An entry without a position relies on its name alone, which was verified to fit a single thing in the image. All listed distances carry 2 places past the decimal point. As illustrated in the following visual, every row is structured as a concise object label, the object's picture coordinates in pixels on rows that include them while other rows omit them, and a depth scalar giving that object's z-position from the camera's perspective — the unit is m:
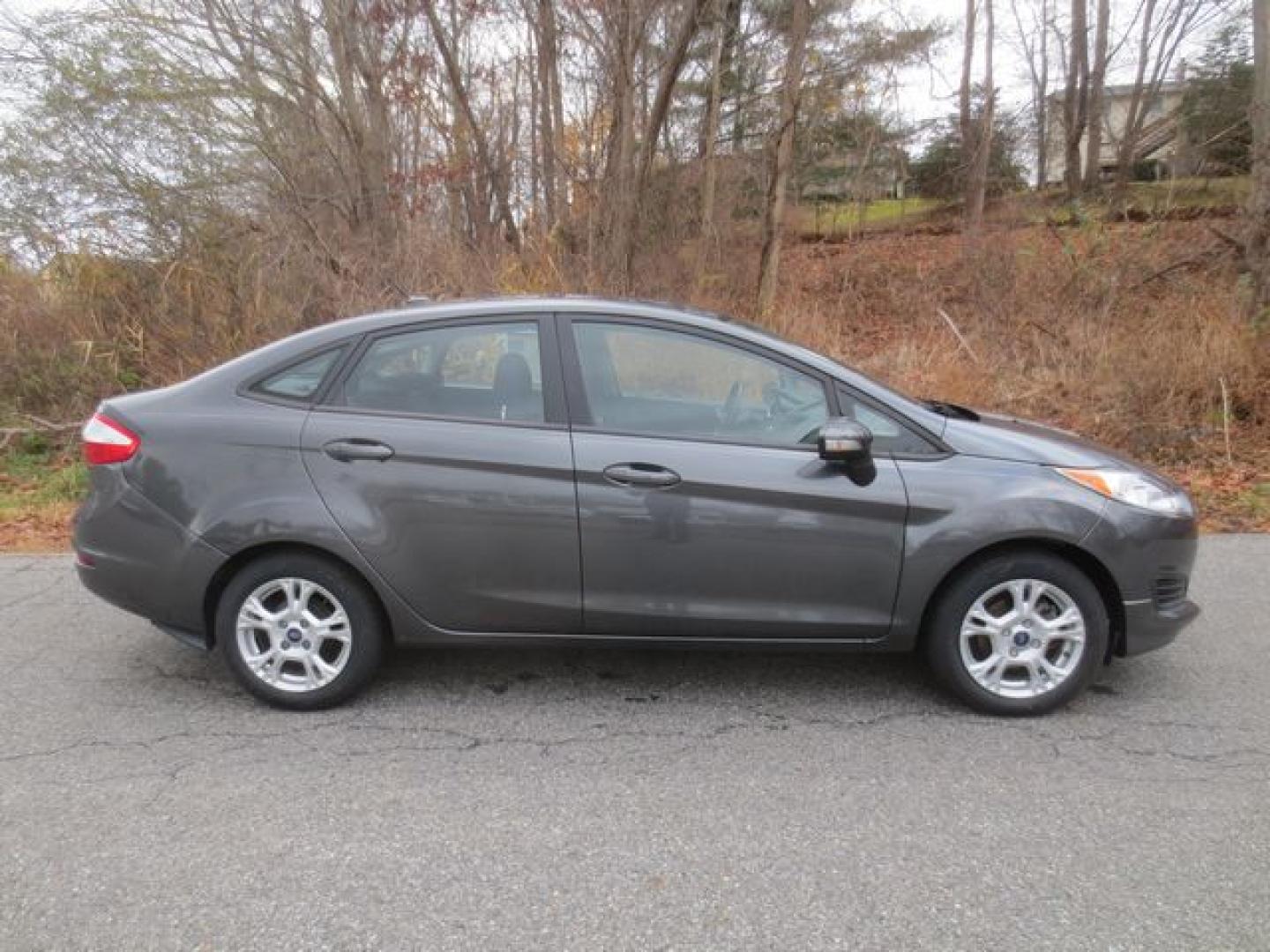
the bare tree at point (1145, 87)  13.89
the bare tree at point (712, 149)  13.27
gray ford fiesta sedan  3.50
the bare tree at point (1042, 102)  17.52
